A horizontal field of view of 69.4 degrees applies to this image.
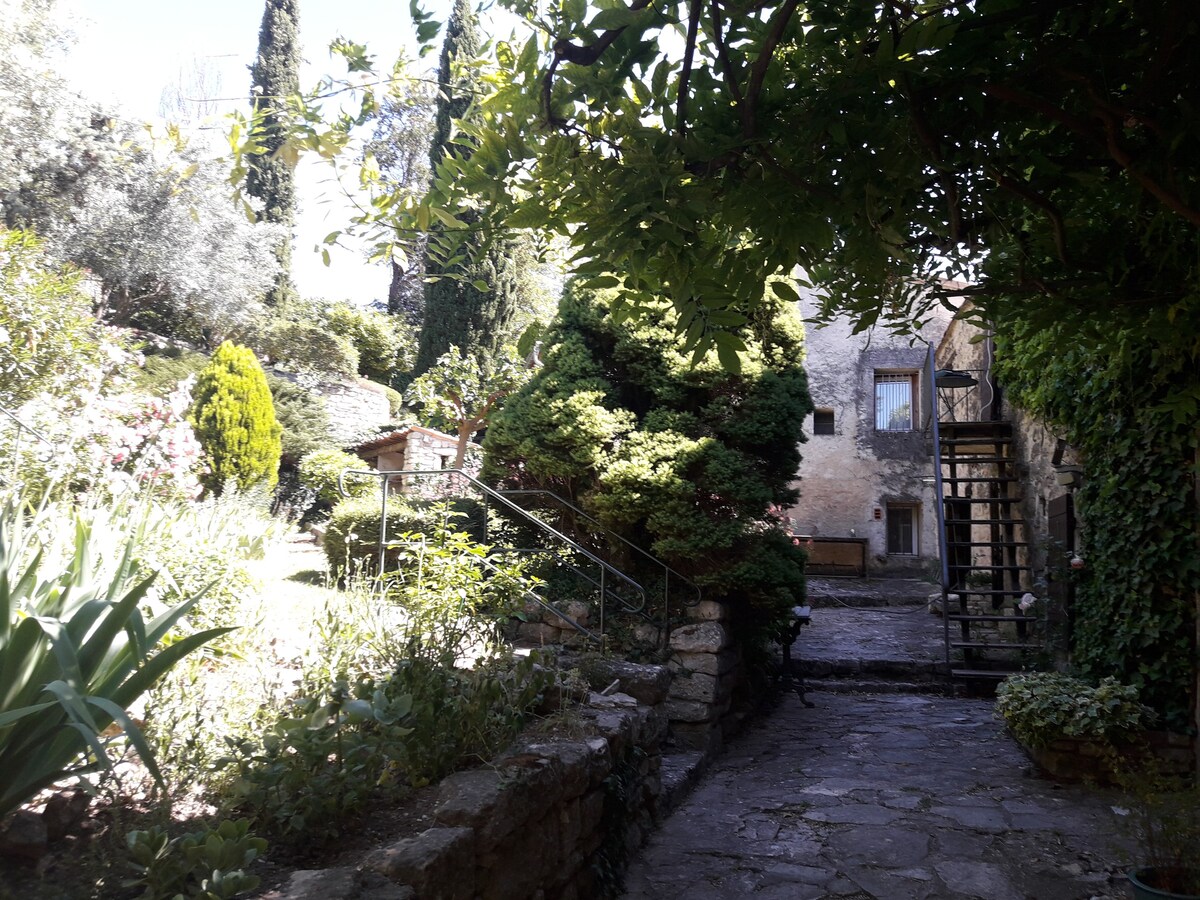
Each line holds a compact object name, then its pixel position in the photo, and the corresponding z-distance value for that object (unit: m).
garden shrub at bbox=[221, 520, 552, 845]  2.36
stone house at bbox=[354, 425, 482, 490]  14.11
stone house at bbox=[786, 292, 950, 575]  16.00
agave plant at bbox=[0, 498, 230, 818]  1.83
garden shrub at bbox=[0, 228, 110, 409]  7.74
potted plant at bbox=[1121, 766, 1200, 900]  2.93
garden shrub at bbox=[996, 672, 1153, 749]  4.80
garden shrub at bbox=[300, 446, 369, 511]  13.51
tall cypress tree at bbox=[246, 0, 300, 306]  19.23
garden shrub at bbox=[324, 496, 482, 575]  7.76
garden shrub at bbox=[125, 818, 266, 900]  1.83
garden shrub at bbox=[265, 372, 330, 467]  14.98
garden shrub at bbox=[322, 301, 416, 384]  19.19
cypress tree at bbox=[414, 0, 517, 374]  16.78
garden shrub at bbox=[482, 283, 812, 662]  5.84
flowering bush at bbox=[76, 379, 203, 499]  6.47
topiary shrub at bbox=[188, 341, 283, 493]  11.77
